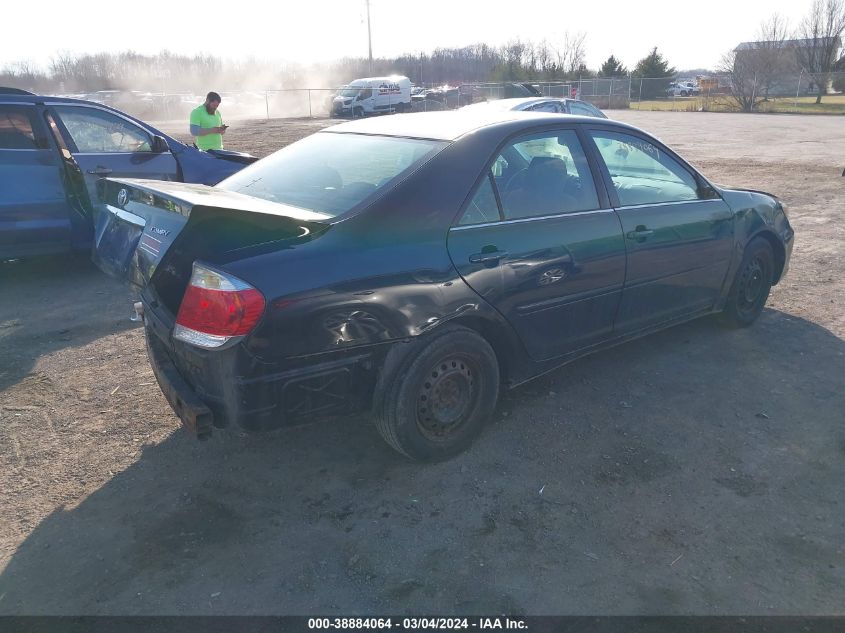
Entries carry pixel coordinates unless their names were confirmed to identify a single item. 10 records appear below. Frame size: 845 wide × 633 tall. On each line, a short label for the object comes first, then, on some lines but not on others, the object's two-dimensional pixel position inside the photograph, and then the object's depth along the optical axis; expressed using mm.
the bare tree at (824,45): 45438
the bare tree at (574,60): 69250
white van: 36562
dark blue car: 6117
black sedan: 2781
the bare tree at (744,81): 39406
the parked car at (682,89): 48375
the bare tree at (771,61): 40938
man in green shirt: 9812
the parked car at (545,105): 10867
